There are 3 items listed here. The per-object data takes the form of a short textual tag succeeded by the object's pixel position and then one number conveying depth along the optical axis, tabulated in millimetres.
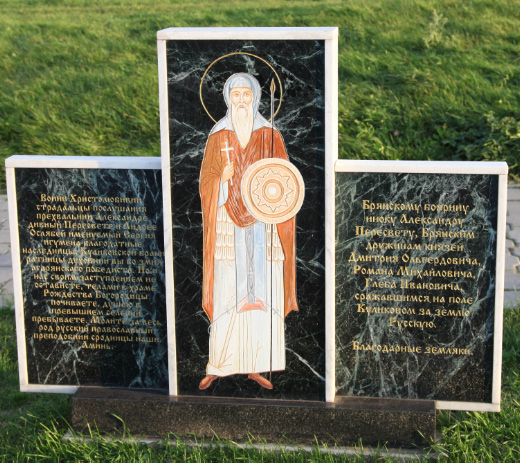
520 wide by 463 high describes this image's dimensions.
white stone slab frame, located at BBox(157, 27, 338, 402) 3051
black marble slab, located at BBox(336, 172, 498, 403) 3225
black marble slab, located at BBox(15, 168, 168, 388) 3453
